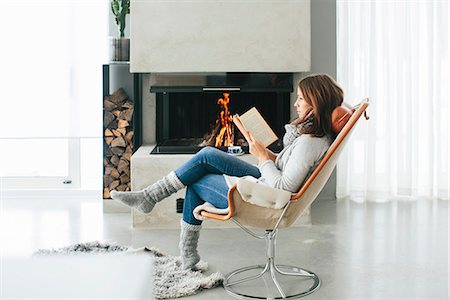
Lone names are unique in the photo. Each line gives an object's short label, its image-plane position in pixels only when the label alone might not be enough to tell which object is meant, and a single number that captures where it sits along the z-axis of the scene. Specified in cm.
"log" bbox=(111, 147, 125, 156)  538
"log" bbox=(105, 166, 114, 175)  539
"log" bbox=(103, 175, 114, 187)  538
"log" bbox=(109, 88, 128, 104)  540
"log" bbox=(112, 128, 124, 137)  538
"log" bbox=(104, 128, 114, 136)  536
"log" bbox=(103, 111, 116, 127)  536
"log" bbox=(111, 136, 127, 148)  537
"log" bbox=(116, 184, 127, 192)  539
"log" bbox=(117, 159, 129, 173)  539
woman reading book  340
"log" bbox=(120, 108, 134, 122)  539
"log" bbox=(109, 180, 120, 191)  538
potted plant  531
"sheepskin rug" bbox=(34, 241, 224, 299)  345
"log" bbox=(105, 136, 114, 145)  536
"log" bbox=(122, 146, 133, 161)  539
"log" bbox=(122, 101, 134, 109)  540
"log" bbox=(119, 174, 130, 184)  539
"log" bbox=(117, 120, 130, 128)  539
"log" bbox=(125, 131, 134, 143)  539
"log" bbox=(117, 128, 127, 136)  539
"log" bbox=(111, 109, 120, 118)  539
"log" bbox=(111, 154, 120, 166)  538
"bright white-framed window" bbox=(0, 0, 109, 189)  577
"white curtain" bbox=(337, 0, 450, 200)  562
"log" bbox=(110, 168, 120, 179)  539
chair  332
